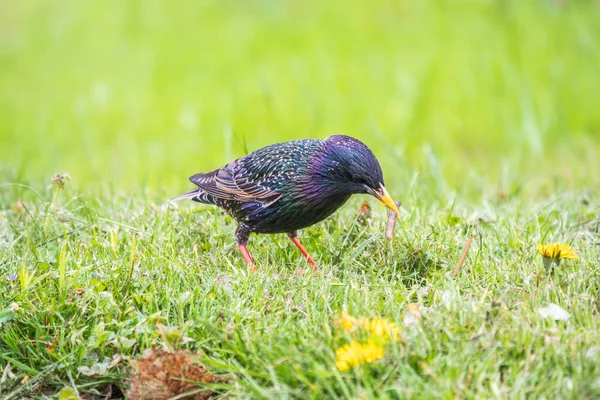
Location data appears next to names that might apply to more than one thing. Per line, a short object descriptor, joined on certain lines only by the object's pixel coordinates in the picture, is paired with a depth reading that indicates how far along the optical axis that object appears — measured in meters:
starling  8.43
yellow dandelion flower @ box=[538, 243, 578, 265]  7.49
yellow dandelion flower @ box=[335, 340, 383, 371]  6.40
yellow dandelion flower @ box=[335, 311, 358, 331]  6.77
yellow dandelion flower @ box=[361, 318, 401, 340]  6.69
